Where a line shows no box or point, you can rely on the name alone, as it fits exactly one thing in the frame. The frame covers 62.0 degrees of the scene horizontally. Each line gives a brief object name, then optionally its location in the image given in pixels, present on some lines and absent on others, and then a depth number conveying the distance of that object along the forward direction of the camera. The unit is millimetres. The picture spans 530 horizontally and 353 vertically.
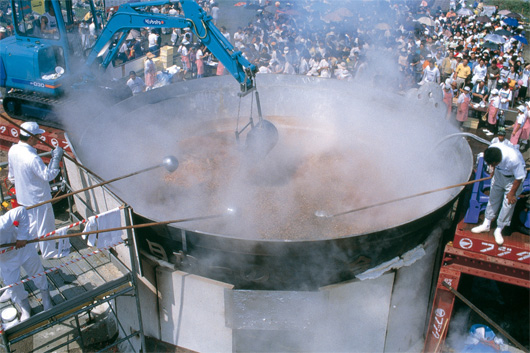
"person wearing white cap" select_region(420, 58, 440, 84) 12445
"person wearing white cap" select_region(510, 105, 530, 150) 9578
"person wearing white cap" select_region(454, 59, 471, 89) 12728
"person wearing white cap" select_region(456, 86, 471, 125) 10883
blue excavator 7782
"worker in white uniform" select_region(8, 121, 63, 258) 4816
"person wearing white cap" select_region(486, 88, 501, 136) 10781
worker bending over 4824
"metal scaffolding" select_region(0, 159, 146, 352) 4328
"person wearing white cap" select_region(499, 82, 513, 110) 10836
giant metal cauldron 4746
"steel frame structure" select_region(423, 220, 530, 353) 5074
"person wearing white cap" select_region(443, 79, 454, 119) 10844
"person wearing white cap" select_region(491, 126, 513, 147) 10992
